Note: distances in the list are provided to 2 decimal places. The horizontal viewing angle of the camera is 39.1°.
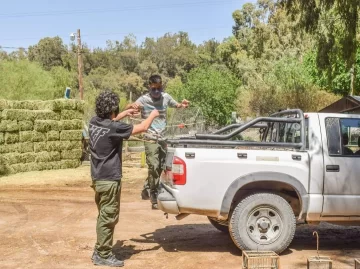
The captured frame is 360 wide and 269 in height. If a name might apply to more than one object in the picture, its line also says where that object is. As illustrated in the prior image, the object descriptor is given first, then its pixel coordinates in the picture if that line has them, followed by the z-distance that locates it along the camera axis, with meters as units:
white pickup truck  6.41
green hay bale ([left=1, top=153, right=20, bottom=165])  16.36
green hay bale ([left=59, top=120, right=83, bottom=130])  18.19
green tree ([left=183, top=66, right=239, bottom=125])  40.16
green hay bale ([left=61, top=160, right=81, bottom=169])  18.05
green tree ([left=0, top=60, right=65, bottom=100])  37.72
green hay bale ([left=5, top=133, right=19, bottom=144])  16.58
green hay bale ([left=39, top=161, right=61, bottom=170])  17.55
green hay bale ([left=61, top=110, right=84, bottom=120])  18.28
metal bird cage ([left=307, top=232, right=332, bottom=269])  5.32
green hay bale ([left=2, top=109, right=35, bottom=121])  16.61
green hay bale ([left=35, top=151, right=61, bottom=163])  17.44
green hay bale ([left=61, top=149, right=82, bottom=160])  18.12
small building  18.71
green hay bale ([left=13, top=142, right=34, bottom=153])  16.91
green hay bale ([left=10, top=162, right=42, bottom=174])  16.58
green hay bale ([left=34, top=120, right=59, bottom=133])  17.52
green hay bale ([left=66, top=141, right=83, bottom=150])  18.24
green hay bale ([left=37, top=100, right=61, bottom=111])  17.95
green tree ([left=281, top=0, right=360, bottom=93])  17.02
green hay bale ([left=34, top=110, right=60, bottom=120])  17.61
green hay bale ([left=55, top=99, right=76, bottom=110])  18.00
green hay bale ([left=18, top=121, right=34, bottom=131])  17.02
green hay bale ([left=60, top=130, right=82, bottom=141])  18.16
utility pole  31.23
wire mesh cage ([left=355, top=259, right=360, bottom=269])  4.82
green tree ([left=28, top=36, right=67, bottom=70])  77.75
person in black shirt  6.07
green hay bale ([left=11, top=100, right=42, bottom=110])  17.06
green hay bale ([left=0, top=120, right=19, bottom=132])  16.44
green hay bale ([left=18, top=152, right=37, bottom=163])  16.94
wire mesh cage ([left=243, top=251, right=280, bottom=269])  5.44
